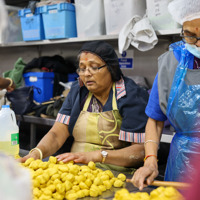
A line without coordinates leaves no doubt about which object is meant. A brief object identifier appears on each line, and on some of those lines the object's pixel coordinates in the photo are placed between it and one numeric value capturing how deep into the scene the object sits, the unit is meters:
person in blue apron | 1.45
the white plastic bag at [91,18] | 3.11
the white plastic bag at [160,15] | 2.58
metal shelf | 2.57
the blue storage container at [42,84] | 3.60
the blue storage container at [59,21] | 3.30
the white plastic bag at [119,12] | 2.83
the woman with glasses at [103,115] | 1.93
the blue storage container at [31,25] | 3.58
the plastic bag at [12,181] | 0.69
